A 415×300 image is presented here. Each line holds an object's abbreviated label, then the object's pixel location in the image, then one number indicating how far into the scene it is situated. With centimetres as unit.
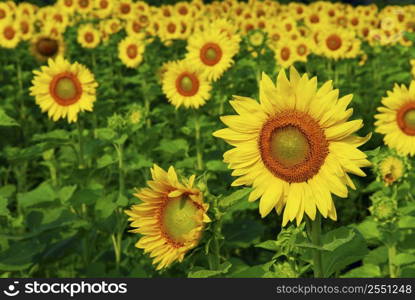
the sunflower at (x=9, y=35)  801
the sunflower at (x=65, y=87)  476
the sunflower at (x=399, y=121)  446
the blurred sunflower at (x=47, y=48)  715
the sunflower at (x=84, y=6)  1009
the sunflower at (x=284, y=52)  794
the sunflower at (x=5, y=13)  853
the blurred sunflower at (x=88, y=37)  917
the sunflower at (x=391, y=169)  359
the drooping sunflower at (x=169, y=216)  219
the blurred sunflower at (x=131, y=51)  792
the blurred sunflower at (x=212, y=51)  580
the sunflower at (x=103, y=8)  1016
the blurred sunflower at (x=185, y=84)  540
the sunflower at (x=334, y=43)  784
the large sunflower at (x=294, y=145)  206
